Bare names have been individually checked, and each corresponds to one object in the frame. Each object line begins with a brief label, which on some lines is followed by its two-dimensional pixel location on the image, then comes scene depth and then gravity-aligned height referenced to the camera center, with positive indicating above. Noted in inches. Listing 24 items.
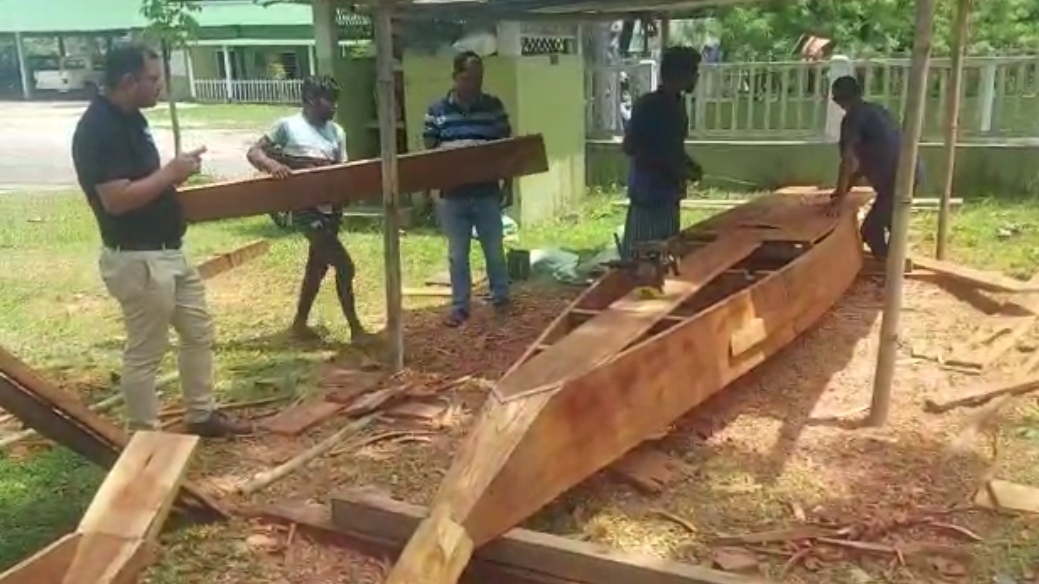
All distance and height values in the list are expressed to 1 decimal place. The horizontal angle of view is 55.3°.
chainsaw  190.5 -43.1
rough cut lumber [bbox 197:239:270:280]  338.3 -71.3
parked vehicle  1531.7 -23.4
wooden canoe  129.2 -50.9
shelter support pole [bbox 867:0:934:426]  169.6 -30.1
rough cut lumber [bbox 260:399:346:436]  194.9 -71.4
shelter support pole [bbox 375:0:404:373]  209.3 -28.0
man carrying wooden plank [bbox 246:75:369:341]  239.3 -24.1
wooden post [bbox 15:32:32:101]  1537.9 -18.3
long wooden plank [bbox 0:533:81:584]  108.1 -56.0
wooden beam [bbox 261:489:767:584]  127.5 -65.9
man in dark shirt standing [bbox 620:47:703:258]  251.8 -28.0
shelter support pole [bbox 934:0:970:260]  286.8 -13.6
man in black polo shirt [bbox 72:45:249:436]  165.2 -27.6
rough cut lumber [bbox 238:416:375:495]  168.7 -71.2
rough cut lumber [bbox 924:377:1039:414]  199.3 -71.0
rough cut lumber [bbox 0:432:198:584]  115.4 -57.2
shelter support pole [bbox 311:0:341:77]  447.8 +5.8
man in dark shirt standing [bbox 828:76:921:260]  282.2 -28.3
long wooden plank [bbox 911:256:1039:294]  279.4 -68.0
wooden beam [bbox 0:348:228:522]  139.6 -52.4
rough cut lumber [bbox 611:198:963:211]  417.4 -69.4
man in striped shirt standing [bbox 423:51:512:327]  259.0 -34.5
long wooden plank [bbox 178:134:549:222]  215.3 -29.0
